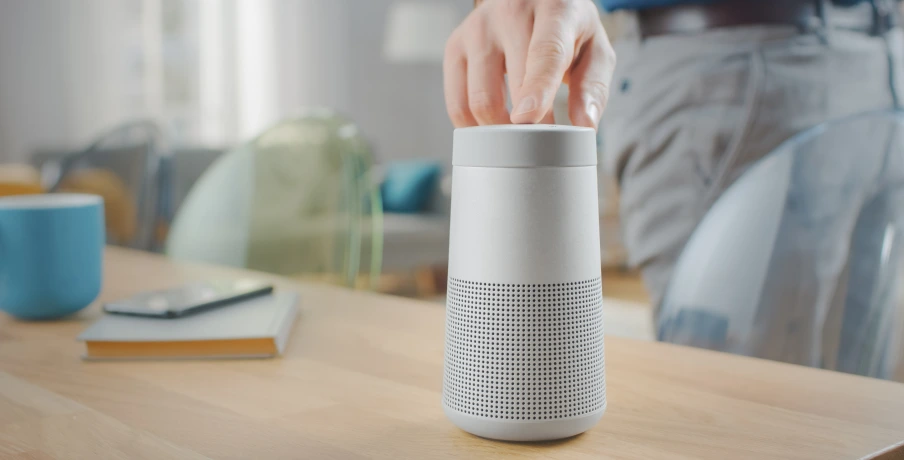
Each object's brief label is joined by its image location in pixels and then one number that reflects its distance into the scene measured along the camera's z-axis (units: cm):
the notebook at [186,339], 60
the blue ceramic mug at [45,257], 71
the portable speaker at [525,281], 40
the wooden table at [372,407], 42
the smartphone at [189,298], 66
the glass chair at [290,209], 118
